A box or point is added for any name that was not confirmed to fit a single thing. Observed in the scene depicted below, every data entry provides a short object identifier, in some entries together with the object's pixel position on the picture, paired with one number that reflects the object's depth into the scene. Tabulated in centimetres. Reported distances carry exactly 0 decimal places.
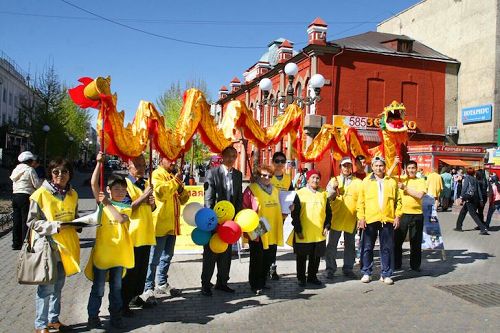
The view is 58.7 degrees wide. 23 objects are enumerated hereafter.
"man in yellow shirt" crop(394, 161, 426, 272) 768
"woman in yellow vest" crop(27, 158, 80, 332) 426
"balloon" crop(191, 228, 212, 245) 557
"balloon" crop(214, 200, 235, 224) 570
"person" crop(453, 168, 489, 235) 1241
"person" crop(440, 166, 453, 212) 1828
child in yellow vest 458
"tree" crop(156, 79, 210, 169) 3266
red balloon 556
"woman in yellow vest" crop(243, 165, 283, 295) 614
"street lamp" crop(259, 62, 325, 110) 1221
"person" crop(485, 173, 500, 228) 1366
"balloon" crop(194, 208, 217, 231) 548
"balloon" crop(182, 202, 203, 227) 577
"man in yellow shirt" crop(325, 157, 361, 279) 711
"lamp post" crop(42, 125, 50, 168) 2452
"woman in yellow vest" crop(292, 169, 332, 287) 646
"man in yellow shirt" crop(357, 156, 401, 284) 674
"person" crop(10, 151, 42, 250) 875
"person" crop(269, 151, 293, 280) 688
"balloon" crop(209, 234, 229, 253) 570
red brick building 2603
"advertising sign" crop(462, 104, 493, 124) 2619
